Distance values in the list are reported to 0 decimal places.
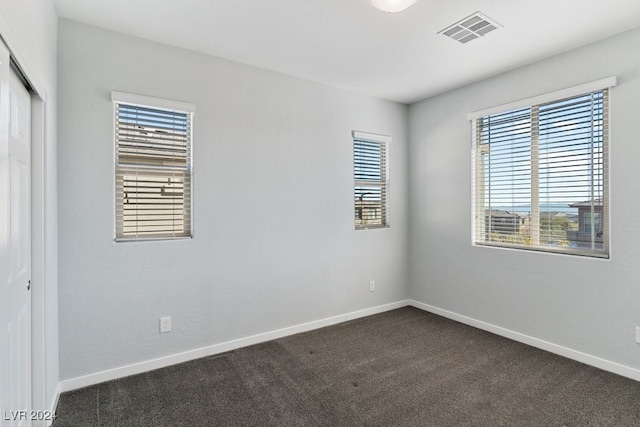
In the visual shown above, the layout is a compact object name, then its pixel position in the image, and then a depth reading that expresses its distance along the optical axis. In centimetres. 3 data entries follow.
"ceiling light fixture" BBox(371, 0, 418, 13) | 213
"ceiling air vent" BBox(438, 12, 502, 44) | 245
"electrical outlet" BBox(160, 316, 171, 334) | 281
